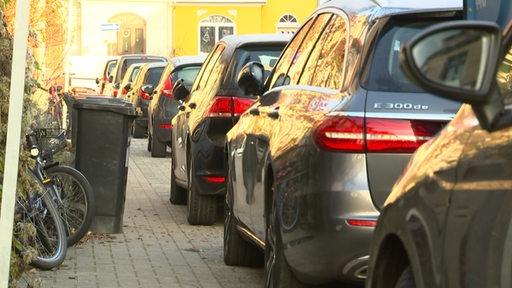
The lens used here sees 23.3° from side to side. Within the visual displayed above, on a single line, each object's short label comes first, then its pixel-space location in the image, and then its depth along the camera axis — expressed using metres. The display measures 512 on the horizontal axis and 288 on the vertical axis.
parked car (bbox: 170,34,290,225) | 11.03
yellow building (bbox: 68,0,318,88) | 54.88
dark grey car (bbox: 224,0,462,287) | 5.75
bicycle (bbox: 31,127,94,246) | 9.66
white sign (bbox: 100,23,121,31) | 44.69
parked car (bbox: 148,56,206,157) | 18.88
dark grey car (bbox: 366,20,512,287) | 3.24
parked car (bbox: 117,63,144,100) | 29.54
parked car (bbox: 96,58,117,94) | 38.44
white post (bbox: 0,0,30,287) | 5.79
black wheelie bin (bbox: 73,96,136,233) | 10.51
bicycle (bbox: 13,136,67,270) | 8.37
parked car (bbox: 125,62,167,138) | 24.41
